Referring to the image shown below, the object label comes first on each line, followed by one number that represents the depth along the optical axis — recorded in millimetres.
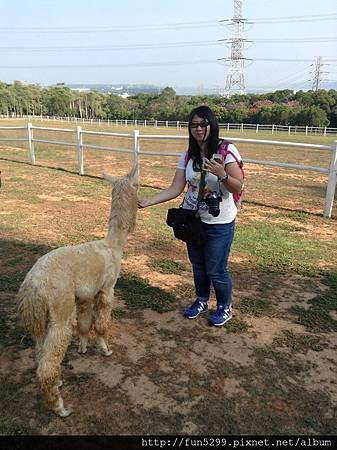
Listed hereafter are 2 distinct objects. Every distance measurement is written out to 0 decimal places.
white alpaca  2379
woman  3033
